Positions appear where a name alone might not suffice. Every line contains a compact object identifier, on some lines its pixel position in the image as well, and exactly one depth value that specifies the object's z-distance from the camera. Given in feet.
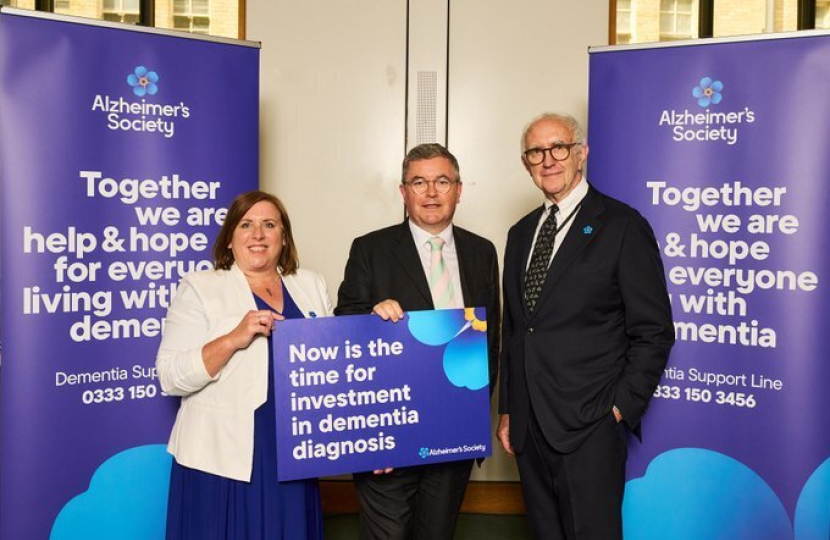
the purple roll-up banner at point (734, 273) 8.88
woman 6.61
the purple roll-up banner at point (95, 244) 8.64
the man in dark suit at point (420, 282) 7.89
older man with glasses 7.25
